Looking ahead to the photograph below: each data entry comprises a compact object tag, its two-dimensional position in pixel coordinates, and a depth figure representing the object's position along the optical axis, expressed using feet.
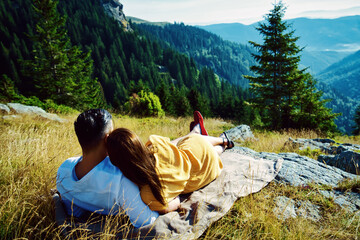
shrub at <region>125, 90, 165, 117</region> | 50.26
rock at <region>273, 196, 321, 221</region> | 7.55
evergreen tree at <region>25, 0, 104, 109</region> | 57.06
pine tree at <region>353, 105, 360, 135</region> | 85.71
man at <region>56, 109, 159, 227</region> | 6.48
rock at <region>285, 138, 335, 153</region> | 17.53
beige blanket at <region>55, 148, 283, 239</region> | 6.63
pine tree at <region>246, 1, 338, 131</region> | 46.32
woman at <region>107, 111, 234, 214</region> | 6.32
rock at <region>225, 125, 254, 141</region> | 23.30
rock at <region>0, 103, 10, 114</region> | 24.21
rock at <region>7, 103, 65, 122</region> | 25.53
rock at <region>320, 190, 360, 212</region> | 8.16
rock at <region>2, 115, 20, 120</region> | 21.55
